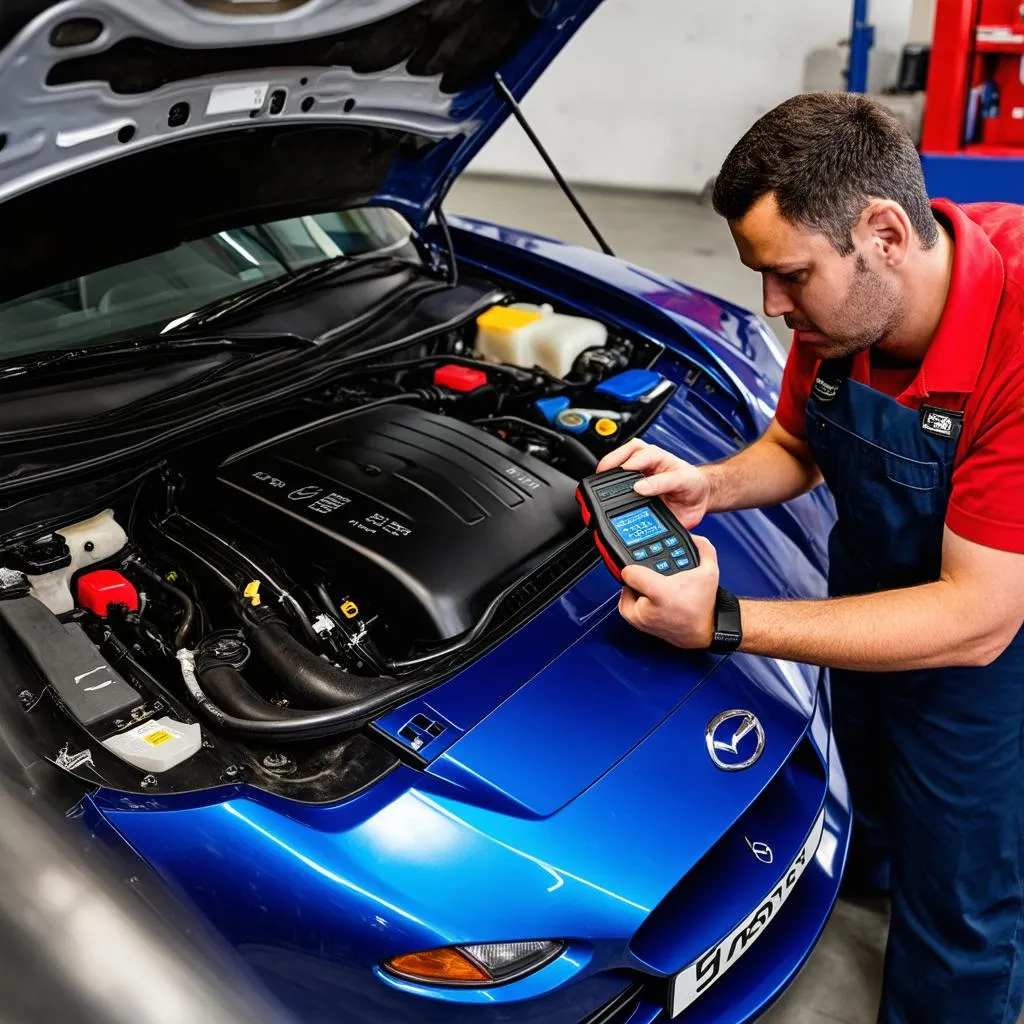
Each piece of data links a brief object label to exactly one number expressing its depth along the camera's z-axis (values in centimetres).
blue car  122
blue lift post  493
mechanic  126
